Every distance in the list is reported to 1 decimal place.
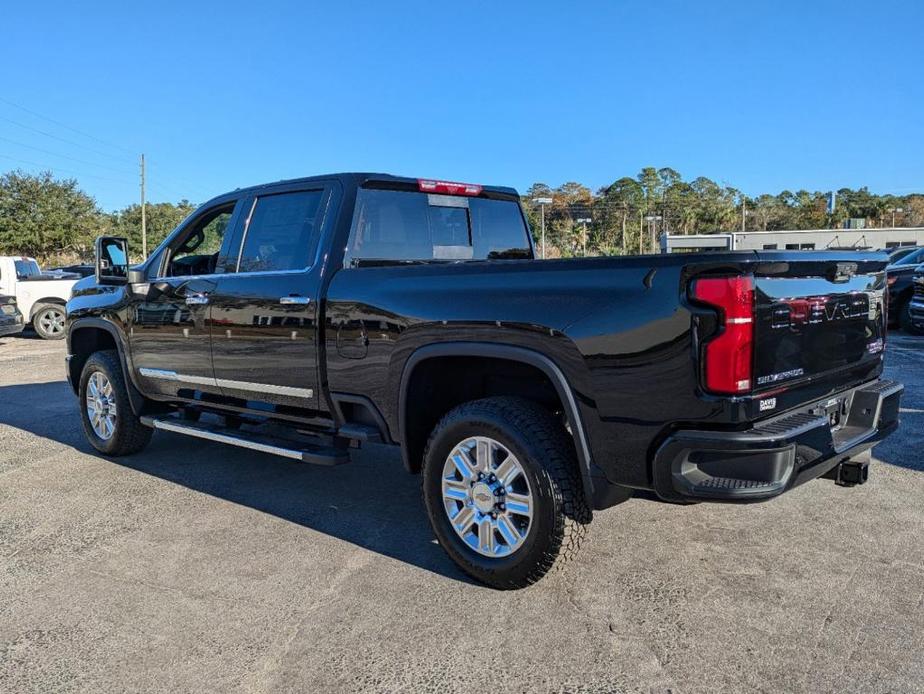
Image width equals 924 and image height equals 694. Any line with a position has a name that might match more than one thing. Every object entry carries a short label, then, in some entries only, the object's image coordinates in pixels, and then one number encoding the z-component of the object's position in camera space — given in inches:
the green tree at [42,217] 1699.1
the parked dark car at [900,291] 527.2
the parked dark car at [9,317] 531.5
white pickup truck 587.8
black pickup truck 106.8
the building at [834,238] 1898.4
